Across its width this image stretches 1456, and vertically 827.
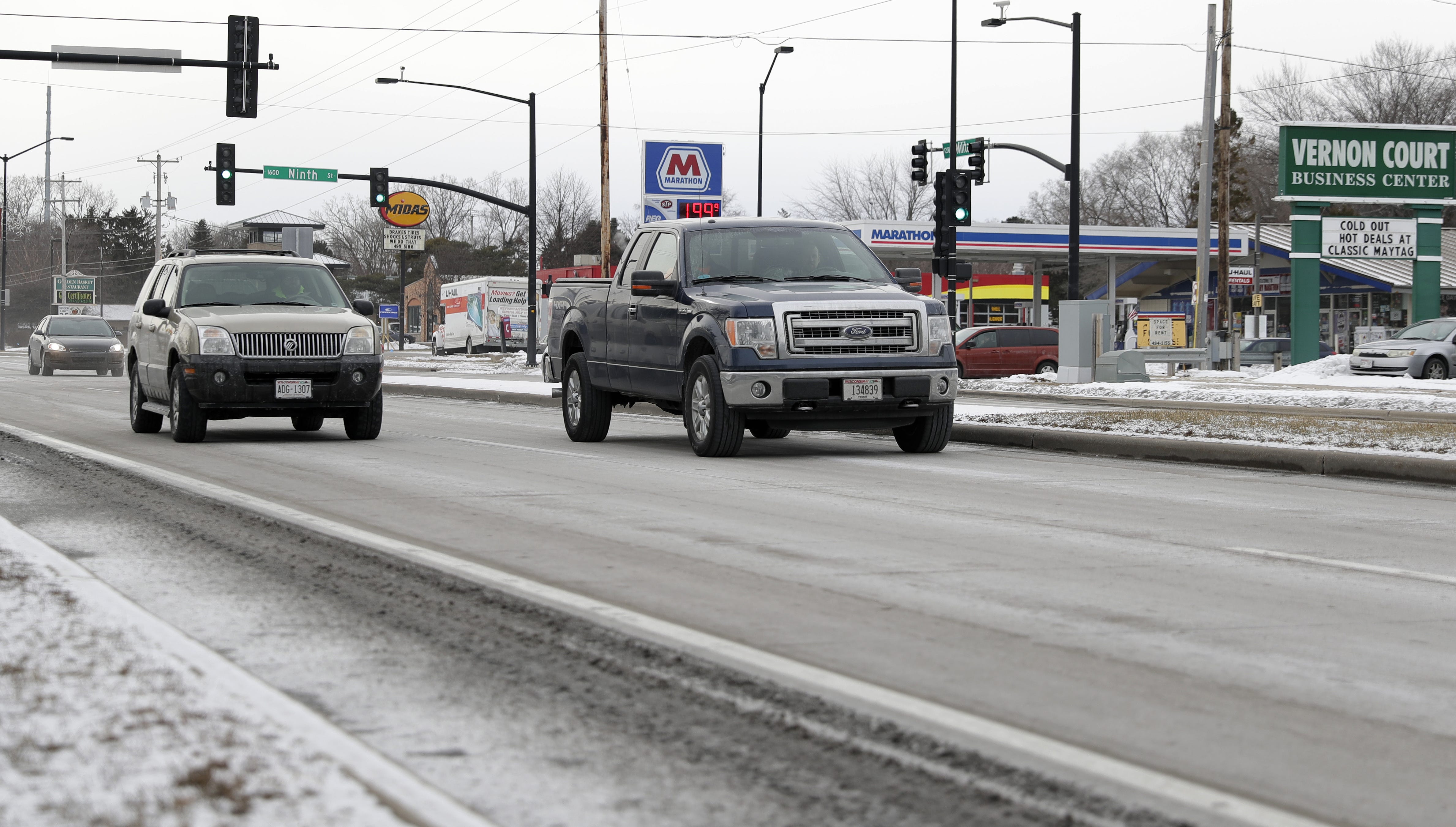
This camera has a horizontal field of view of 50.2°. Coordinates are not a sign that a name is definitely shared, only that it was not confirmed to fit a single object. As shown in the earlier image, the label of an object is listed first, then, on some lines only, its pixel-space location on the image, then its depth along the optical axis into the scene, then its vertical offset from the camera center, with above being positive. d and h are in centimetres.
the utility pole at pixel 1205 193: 3556 +383
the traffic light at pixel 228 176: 4184 +465
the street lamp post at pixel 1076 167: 3394 +410
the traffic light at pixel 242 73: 2866 +508
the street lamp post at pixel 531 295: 4588 +168
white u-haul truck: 6875 +163
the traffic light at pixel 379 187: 4441 +466
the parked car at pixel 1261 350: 4650 +12
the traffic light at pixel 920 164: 3703 +452
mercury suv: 1457 +0
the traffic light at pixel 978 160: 3553 +441
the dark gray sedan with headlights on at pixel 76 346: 3925 -2
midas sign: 6931 +626
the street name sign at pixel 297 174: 4847 +545
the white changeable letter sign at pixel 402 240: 7156 +518
